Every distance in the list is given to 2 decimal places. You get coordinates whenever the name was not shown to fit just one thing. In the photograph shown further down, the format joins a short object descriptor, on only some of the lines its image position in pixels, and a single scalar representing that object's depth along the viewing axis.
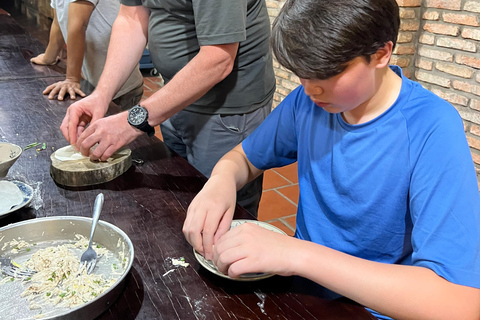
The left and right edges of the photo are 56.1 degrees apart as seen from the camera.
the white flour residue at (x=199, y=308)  0.81
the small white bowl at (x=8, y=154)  1.22
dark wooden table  0.82
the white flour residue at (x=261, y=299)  0.82
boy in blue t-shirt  0.80
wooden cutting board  1.26
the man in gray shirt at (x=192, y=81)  1.32
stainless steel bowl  0.84
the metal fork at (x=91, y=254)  0.92
